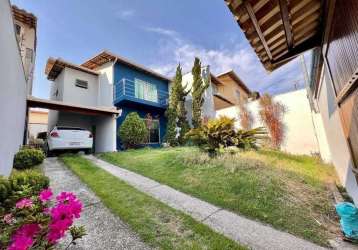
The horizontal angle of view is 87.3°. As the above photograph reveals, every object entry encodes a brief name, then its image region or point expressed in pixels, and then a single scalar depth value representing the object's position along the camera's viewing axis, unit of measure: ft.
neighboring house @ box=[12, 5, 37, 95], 30.62
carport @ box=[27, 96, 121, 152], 29.65
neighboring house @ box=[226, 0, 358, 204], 7.10
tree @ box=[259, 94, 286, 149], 31.78
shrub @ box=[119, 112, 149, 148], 37.63
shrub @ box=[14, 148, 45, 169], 19.10
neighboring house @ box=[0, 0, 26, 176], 10.91
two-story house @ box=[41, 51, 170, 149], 40.32
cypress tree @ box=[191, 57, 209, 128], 43.73
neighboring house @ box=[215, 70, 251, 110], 63.21
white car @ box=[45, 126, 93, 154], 29.04
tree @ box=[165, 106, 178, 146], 43.29
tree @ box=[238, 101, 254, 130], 35.27
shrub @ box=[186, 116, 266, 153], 23.38
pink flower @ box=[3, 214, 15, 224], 5.36
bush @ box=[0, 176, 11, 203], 8.46
